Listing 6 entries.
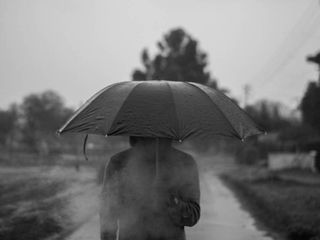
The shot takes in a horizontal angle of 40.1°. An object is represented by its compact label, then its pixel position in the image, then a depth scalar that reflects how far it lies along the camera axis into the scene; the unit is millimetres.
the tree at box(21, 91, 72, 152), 44778
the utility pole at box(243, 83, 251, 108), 57469
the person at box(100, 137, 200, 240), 3053
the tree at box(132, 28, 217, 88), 52406
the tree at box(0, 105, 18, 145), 38531
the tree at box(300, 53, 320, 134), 22938
